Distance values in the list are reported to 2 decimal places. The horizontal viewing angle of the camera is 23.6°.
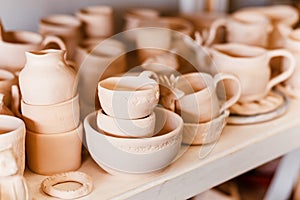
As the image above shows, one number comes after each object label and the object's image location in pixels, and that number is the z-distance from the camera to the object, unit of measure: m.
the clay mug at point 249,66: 1.31
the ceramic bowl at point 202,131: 1.20
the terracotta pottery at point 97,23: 1.45
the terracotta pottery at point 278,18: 1.57
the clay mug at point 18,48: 1.23
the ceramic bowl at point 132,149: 1.08
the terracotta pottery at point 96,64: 1.28
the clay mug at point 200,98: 1.20
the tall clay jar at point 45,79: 1.08
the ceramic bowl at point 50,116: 1.10
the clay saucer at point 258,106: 1.32
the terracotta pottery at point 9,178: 0.99
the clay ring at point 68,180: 1.06
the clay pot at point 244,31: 1.46
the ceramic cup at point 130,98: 1.07
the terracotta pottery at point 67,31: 1.39
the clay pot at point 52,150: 1.11
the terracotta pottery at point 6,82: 1.15
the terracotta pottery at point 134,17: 1.47
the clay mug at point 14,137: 1.01
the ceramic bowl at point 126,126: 1.09
